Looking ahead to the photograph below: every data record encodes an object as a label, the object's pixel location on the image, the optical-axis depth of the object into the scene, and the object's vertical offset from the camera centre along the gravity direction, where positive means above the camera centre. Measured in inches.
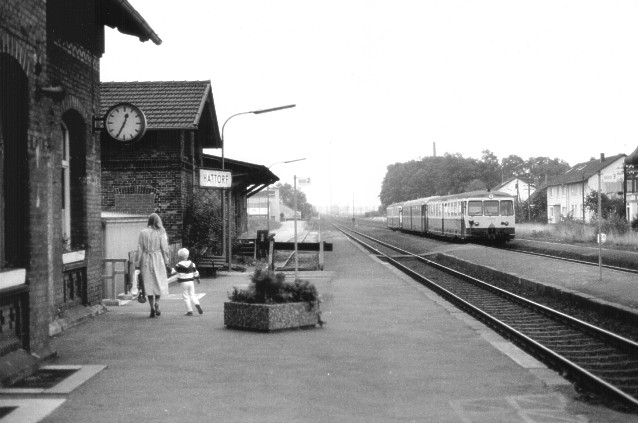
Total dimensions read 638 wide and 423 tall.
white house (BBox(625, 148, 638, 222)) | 2453.6 +41.1
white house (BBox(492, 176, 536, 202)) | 4655.0 +171.1
